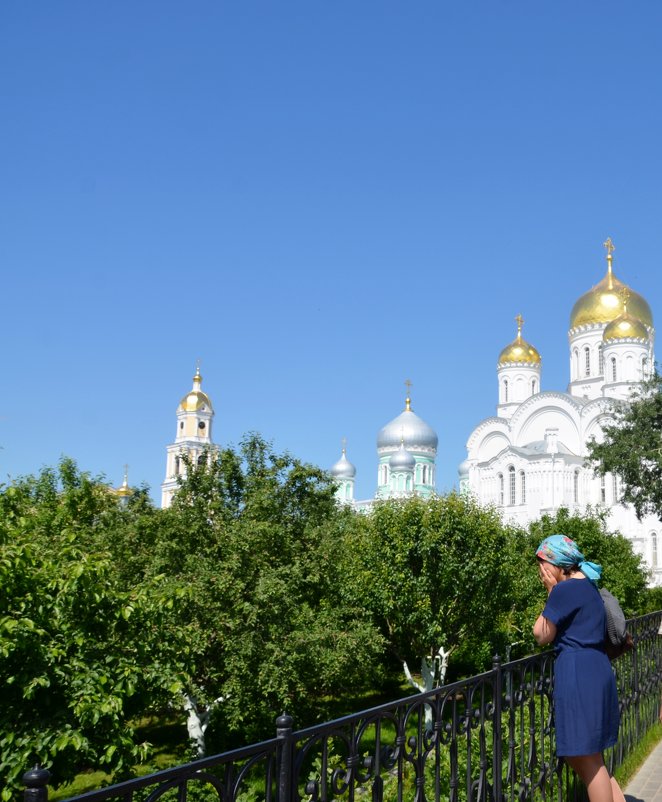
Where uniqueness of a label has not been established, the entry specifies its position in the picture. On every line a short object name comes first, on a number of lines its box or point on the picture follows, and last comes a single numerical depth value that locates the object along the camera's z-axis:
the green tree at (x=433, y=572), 21.80
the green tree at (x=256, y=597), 17.34
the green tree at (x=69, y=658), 8.70
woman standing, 4.72
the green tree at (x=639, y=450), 28.48
